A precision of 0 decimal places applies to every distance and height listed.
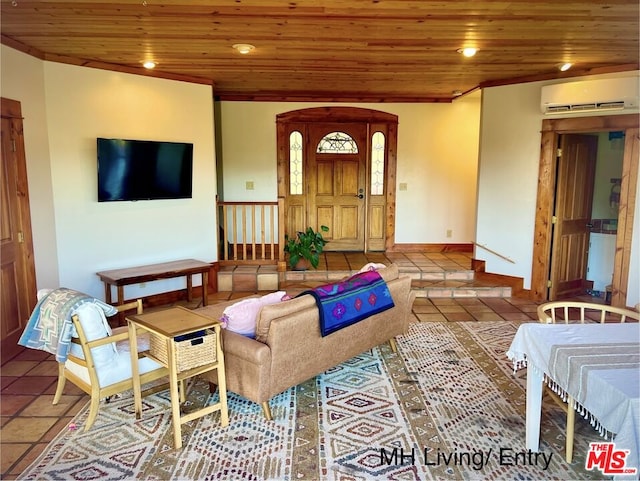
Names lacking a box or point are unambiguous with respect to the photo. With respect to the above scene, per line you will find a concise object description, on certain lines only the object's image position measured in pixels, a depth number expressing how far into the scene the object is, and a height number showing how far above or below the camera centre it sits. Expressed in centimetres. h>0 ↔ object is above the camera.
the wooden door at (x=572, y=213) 543 -34
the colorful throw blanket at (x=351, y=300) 300 -82
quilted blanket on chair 268 -84
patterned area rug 238 -149
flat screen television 469 +15
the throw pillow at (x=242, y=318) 293 -86
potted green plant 622 -90
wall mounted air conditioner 462 +95
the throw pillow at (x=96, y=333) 267 -90
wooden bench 457 -96
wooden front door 723 +5
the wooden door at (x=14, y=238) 377 -48
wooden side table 256 -99
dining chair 236 -109
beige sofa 271 -106
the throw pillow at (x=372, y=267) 375 -70
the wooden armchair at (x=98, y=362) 267 -111
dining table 172 -82
